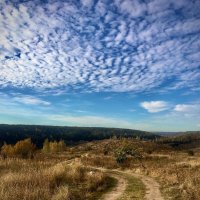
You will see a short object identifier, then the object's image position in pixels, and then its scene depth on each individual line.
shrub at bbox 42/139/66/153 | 85.05
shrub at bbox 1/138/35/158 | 61.00
